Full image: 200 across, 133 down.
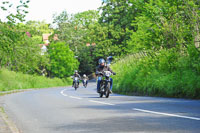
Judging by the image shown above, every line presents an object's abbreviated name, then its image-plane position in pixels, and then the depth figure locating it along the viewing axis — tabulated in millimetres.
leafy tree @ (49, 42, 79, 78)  81375
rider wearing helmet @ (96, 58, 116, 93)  19812
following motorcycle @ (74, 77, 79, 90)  42306
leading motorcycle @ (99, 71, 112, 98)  19516
